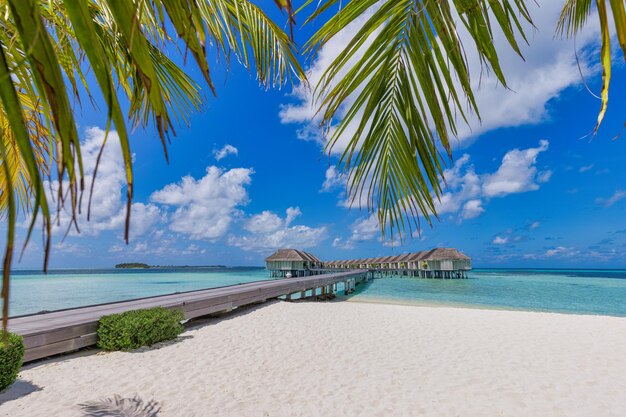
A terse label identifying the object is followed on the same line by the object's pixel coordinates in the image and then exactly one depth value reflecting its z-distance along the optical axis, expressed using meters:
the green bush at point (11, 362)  4.09
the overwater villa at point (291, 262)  45.91
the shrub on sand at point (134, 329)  6.13
